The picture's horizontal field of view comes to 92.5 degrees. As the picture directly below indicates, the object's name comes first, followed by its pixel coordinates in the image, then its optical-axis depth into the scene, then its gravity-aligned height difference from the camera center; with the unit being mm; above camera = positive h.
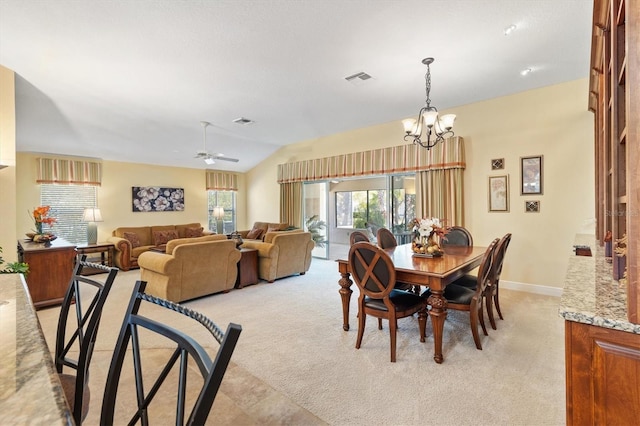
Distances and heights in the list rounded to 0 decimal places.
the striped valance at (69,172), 6102 +859
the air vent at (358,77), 3811 +1684
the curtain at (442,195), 4992 +228
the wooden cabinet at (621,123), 946 +340
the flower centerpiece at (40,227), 4308 -199
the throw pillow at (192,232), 7426 -509
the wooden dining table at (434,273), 2447 -551
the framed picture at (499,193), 4609 +217
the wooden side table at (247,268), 4855 -932
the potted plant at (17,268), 2752 -491
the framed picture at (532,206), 4371 +14
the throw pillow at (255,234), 7328 -564
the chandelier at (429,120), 3309 +990
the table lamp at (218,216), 8180 -132
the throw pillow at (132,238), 6520 -558
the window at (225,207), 8711 +118
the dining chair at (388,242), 3898 -439
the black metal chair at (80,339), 1181 -558
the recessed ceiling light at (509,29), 2847 +1680
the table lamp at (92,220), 6156 -149
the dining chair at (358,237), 3609 -329
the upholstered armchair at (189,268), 3871 -756
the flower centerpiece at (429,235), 3173 -280
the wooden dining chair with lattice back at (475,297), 2609 -798
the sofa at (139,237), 6156 -568
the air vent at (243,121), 5609 +1681
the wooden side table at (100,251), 5957 -757
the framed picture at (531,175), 4344 +467
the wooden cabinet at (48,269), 3779 -719
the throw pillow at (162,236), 6914 -570
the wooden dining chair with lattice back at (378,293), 2488 -714
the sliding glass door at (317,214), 7445 -103
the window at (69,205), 6270 +168
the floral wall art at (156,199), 7297 +325
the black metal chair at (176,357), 621 -354
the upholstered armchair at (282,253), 5121 -748
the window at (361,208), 6449 +23
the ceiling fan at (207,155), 5336 +989
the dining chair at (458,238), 4004 -395
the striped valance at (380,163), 5035 +927
